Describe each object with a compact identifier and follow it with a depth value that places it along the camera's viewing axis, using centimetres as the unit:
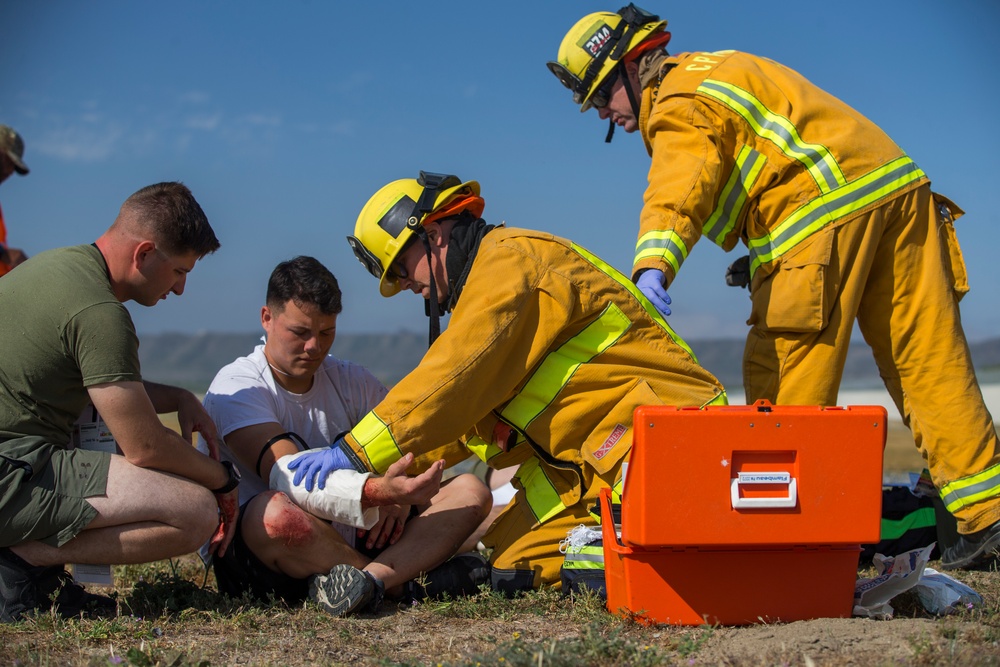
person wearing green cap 646
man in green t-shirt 357
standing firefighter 441
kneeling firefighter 366
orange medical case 314
